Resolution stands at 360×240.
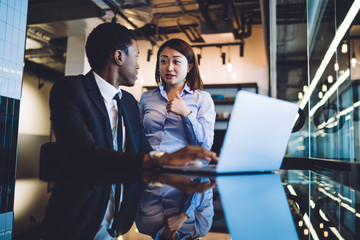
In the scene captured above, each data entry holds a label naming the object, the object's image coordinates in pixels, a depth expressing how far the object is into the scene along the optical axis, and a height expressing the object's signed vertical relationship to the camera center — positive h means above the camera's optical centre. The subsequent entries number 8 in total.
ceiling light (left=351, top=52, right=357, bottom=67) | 1.72 +0.51
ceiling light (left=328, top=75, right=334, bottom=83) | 2.26 +0.53
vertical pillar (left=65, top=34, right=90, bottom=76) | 6.24 +1.75
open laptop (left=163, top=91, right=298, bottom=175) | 0.83 +0.03
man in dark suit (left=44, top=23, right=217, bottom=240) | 0.41 -0.03
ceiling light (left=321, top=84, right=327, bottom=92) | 2.44 +0.49
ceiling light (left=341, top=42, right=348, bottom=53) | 1.84 +0.63
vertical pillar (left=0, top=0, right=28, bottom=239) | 2.41 +0.51
